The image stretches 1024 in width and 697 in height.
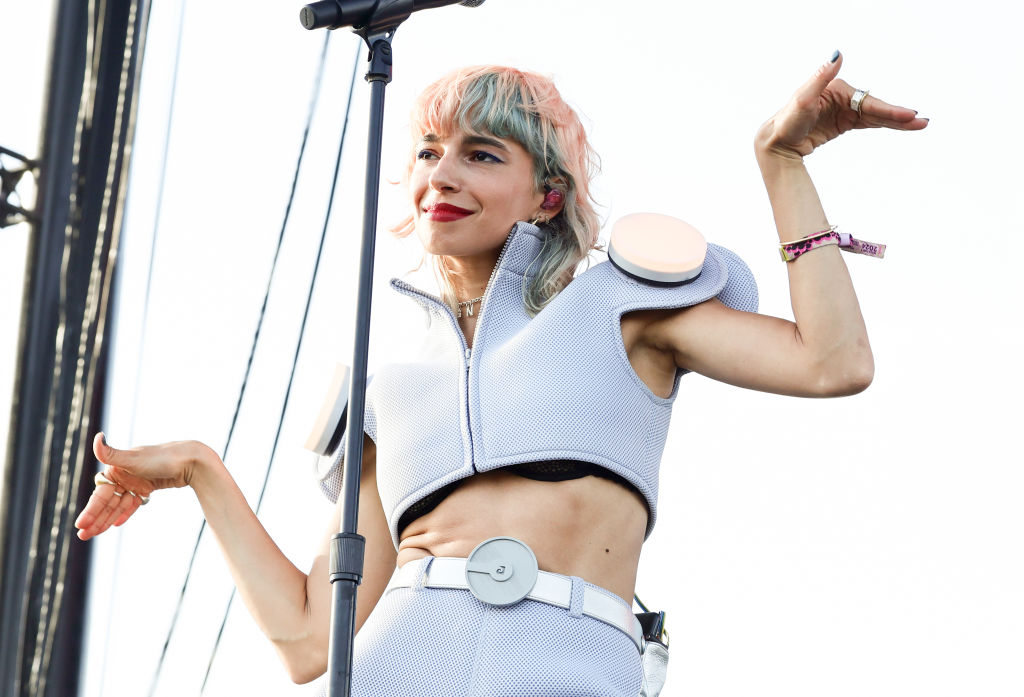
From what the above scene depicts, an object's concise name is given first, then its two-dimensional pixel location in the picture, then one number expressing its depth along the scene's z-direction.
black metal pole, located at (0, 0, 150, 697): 6.62
